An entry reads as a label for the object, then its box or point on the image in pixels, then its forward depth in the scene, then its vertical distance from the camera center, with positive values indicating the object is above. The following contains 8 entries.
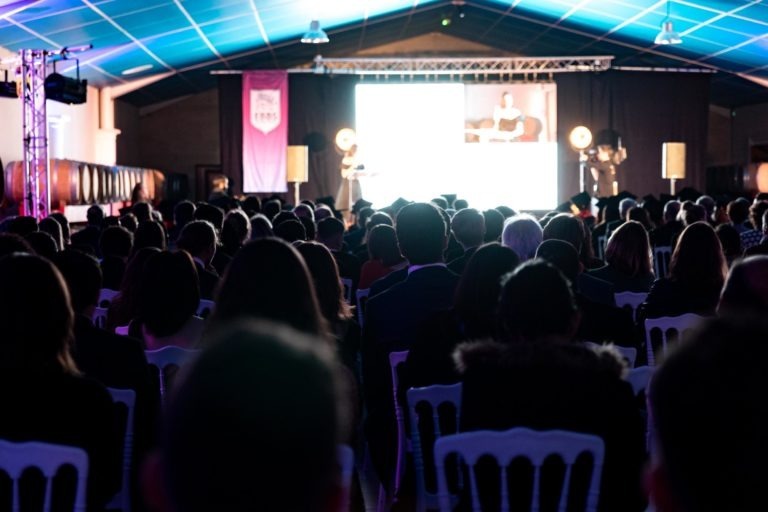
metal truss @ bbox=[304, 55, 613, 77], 17.33 +2.16
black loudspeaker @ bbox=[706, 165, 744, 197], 20.42 +0.14
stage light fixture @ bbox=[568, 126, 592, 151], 18.42 +0.86
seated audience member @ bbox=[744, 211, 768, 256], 5.83 -0.35
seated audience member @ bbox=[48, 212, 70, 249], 7.42 -0.28
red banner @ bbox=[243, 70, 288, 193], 18.83 +1.04
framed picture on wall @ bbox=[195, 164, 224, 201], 22.62 +0.23
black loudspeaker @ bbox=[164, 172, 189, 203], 20.88 +0.04
